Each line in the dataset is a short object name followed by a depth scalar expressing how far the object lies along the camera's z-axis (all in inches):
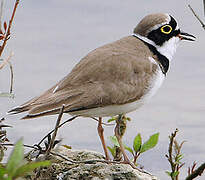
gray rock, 242.7
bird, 281.3
